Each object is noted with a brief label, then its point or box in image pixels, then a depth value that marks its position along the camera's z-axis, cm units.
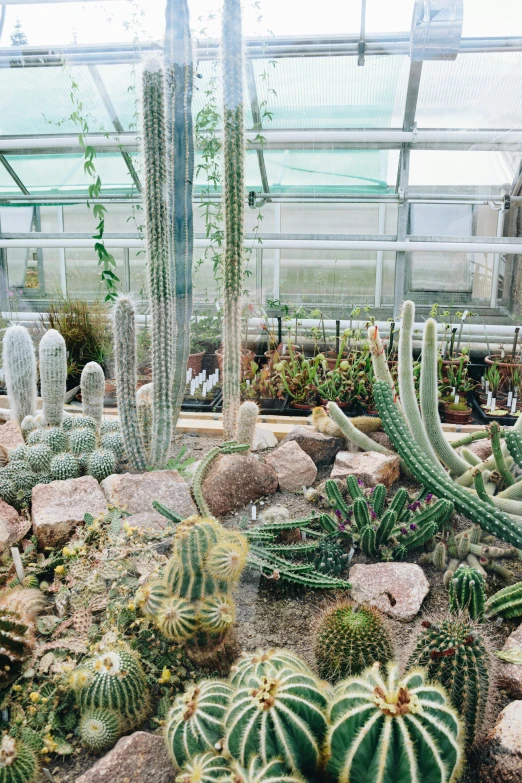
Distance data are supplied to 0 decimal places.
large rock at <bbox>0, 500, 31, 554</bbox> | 247
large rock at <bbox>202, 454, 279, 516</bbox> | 274
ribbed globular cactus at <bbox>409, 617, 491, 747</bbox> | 156
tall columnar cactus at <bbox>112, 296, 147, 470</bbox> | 285
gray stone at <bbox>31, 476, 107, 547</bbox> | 251
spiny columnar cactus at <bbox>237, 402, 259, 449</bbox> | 301
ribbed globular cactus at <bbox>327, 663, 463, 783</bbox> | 113
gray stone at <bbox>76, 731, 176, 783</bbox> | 148
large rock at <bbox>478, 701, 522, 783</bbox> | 150
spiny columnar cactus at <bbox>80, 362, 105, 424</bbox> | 327
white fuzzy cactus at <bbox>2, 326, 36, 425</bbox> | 332
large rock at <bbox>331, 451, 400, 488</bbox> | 292
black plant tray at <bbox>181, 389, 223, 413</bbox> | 382
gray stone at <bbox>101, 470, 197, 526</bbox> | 264
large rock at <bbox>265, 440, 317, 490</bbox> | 299
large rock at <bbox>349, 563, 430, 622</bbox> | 212
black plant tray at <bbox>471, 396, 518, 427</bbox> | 377
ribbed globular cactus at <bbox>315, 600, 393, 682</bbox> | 176
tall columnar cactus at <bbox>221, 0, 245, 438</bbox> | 276
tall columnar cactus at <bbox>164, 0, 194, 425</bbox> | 280
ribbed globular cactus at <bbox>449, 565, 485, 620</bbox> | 188
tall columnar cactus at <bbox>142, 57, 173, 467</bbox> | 266
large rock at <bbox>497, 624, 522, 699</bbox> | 177
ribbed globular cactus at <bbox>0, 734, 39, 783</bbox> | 150
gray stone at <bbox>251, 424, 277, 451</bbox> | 338
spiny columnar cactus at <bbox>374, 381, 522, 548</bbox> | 233
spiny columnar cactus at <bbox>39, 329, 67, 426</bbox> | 324
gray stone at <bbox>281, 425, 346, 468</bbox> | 326
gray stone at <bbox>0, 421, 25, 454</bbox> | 316
